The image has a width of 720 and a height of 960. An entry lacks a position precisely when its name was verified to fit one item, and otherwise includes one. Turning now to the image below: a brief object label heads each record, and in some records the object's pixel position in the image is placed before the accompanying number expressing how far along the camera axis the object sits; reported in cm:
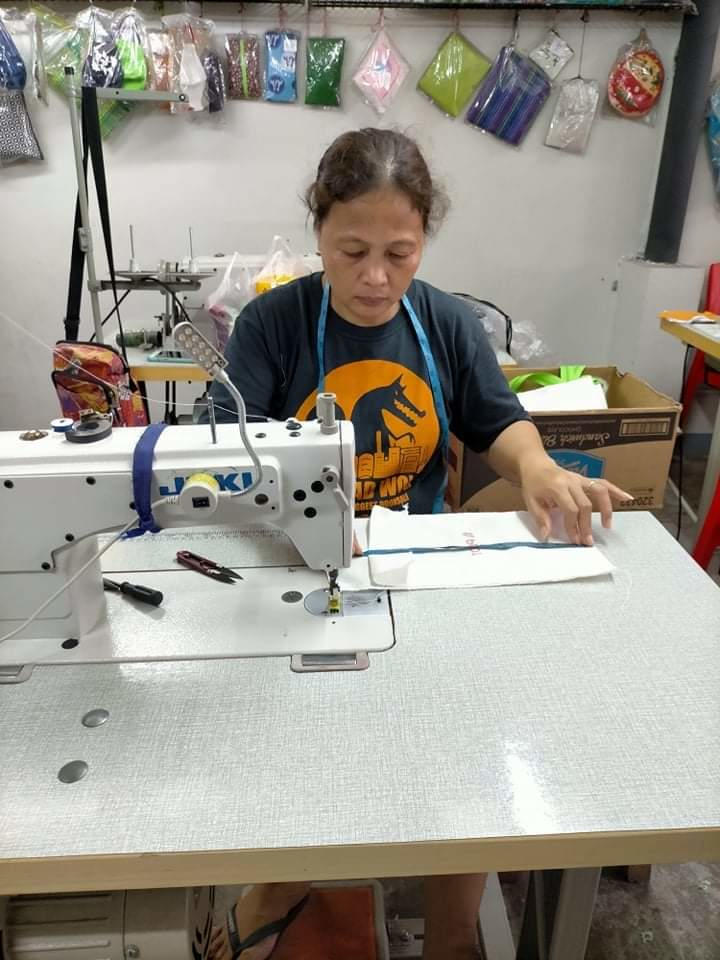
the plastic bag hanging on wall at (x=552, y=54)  294
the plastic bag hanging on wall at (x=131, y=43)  275
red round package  297
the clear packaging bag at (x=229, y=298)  231
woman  116
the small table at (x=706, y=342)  223
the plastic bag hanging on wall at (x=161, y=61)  279
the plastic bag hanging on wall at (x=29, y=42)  278
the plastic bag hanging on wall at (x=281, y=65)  287
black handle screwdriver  100
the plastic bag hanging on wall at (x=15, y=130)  289
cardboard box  225
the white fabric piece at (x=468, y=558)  104
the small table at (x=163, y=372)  230
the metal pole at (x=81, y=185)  202
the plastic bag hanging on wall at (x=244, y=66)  288
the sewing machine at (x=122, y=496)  83
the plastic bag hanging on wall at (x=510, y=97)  296
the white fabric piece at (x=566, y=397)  232
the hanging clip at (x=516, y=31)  291
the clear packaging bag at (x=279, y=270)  235
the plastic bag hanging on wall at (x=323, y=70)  290
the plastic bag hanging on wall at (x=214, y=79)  289
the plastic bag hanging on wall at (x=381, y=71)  292
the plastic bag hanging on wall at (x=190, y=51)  278
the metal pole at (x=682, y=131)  288
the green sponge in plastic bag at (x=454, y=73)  294
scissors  106
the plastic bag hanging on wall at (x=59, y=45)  280
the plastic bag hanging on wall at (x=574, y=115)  301
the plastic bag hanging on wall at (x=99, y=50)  276
